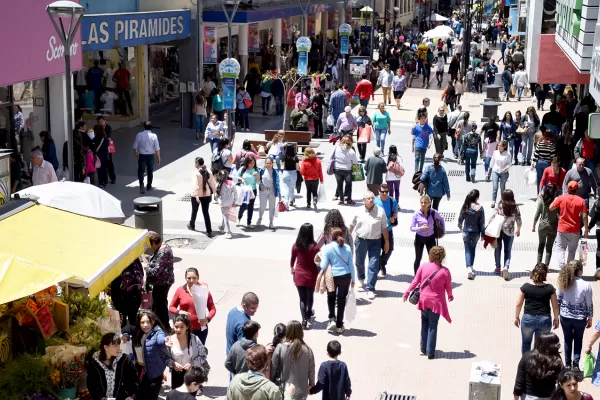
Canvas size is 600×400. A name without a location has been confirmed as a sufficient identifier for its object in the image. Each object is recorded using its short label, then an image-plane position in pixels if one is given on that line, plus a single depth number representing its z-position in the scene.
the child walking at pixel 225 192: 17.17
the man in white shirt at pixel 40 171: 17.17
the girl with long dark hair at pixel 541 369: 9.06
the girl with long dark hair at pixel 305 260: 12.48
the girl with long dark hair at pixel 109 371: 9.01
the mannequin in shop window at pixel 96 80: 27.91
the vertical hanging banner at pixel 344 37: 44.09
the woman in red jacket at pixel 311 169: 19.27
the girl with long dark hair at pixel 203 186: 17.08
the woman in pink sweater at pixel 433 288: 11.62
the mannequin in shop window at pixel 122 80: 28.19
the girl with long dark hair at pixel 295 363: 9.21
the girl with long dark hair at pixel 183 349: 9.62
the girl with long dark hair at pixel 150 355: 9.52
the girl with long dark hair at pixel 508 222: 14.91
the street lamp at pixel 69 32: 13.60
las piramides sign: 23.14
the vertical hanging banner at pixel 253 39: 39.69
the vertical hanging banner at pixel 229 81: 24.92
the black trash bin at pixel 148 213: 15.88
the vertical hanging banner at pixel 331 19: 57.66
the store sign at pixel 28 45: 17.88
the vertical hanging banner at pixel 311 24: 50.34
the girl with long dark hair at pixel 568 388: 8.16
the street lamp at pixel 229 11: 24.84
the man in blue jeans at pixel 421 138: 22.14
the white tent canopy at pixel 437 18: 68.69
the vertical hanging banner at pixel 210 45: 29.89
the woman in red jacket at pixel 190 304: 10.66
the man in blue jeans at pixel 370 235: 13.89
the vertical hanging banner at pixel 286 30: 45.66
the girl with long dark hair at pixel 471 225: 14.88
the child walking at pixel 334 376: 9.12
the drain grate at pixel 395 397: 10.84
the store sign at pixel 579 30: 18.64
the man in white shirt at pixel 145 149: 20.27
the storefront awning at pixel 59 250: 8.58
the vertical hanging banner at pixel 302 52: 31.42
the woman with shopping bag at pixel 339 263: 12.27
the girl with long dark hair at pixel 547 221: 15.08
